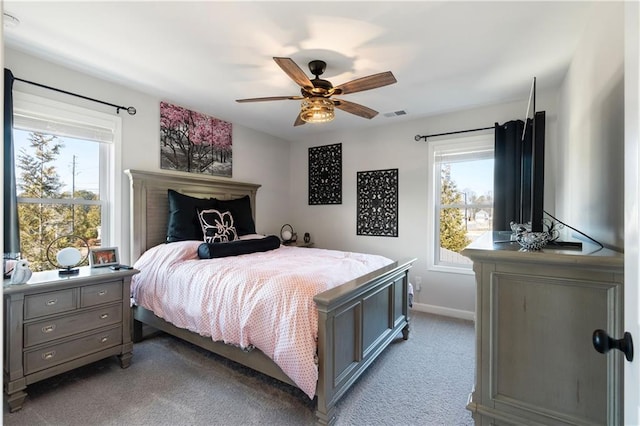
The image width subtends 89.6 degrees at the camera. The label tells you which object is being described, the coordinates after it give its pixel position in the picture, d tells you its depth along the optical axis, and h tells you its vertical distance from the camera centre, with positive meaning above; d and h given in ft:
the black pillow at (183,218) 10.34 -0.24
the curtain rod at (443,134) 11.74 +2.98
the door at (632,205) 2.49 +0.04
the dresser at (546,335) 3.73 -1.60
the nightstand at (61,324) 6.54 -2.56
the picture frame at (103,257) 8.39 -1.22
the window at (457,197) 12.05 +0.55
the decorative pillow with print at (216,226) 10.72 -0.53
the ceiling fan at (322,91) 7.15 +2.92
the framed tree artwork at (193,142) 11.30 +2.63
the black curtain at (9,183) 7.52 +0.66
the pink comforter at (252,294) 6.13 -1.88
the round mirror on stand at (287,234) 15.30 -1.10
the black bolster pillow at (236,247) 9.21 -1.14
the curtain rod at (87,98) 8.11 +3.24
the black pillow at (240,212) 12.14 -0.04
